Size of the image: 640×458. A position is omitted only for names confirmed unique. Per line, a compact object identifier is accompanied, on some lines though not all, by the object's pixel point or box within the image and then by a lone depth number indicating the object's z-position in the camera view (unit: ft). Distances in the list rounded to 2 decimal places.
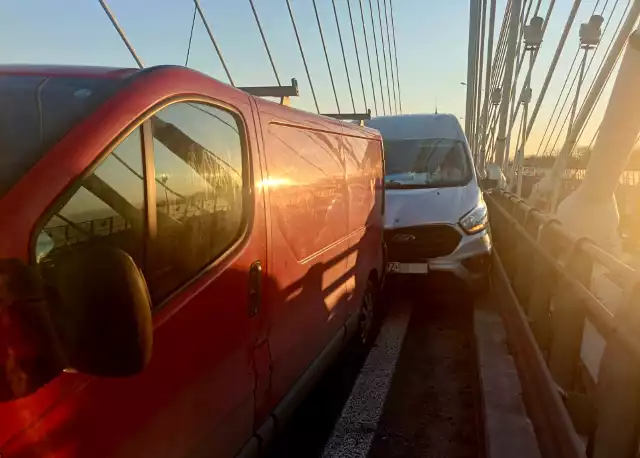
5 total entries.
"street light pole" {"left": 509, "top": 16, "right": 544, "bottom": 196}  56.03
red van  5.30
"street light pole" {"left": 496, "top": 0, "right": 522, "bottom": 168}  68.45
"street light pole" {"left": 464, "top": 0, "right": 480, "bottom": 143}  105.22
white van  26.18
